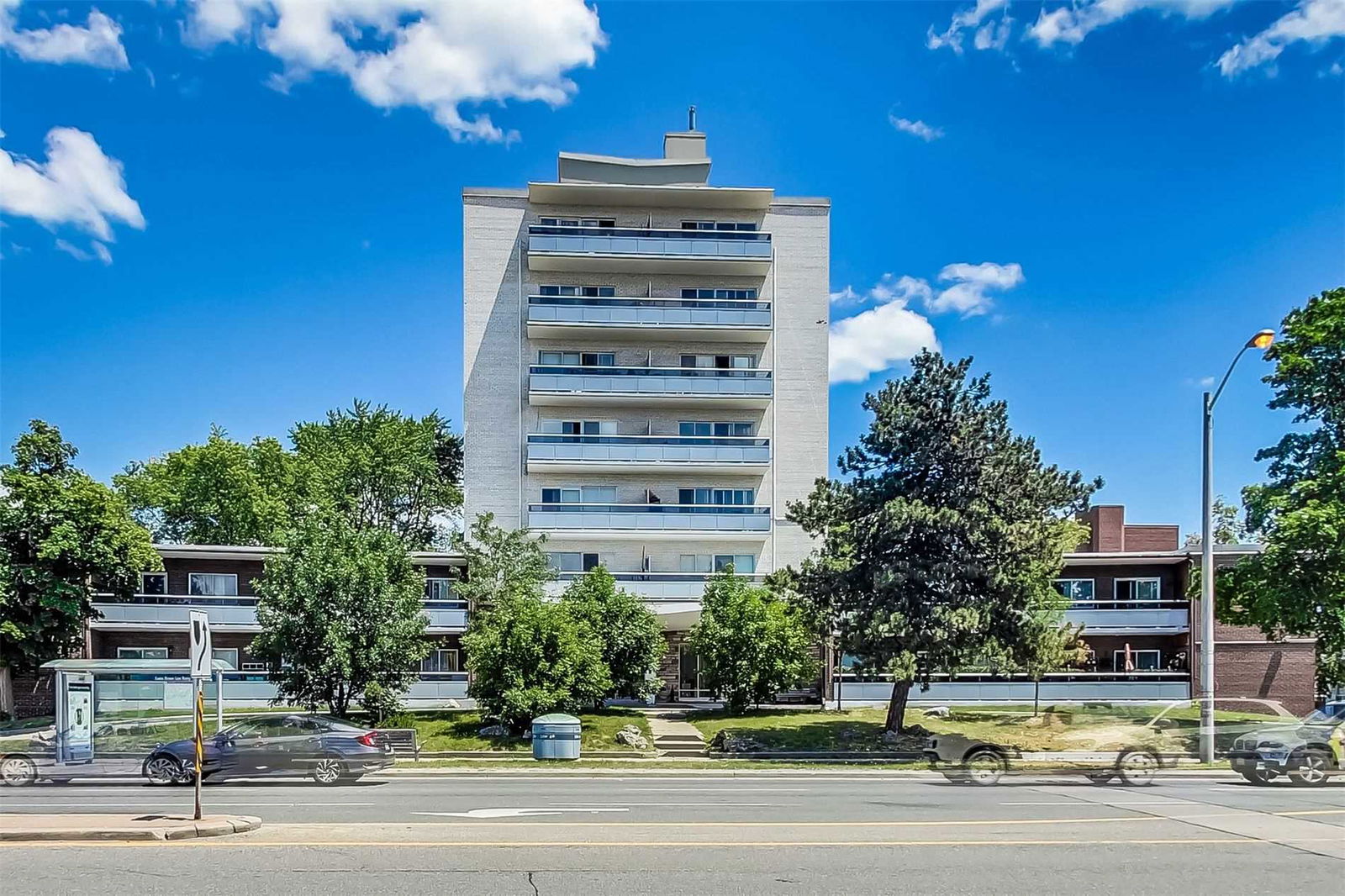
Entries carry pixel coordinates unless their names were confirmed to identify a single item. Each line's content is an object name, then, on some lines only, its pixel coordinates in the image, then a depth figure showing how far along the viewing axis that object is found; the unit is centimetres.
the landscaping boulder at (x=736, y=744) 2559
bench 2419
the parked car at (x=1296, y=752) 1875
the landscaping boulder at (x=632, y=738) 2641
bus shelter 2052
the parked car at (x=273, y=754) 1956
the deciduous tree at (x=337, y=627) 2691
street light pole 2248
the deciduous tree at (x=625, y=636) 3241
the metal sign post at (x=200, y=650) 1376
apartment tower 4381
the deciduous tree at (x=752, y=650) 3103
